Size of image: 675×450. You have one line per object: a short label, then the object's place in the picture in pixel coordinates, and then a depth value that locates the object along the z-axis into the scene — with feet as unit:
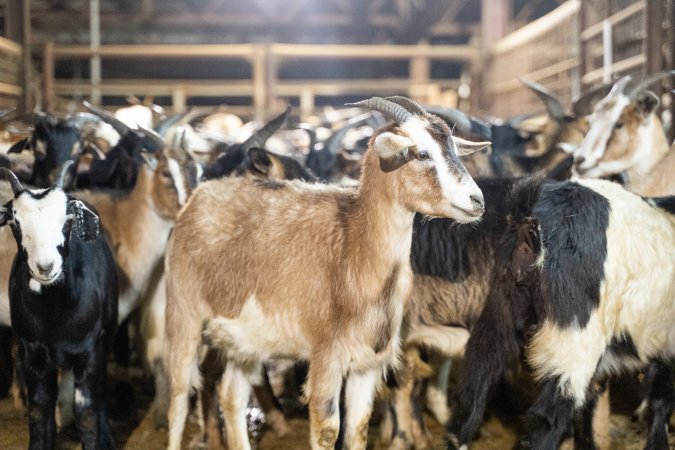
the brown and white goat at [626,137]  21.47
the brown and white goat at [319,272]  13.24
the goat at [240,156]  20.97
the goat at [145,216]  20.07
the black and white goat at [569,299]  13.52
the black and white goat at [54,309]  14.44
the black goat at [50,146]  22.40
